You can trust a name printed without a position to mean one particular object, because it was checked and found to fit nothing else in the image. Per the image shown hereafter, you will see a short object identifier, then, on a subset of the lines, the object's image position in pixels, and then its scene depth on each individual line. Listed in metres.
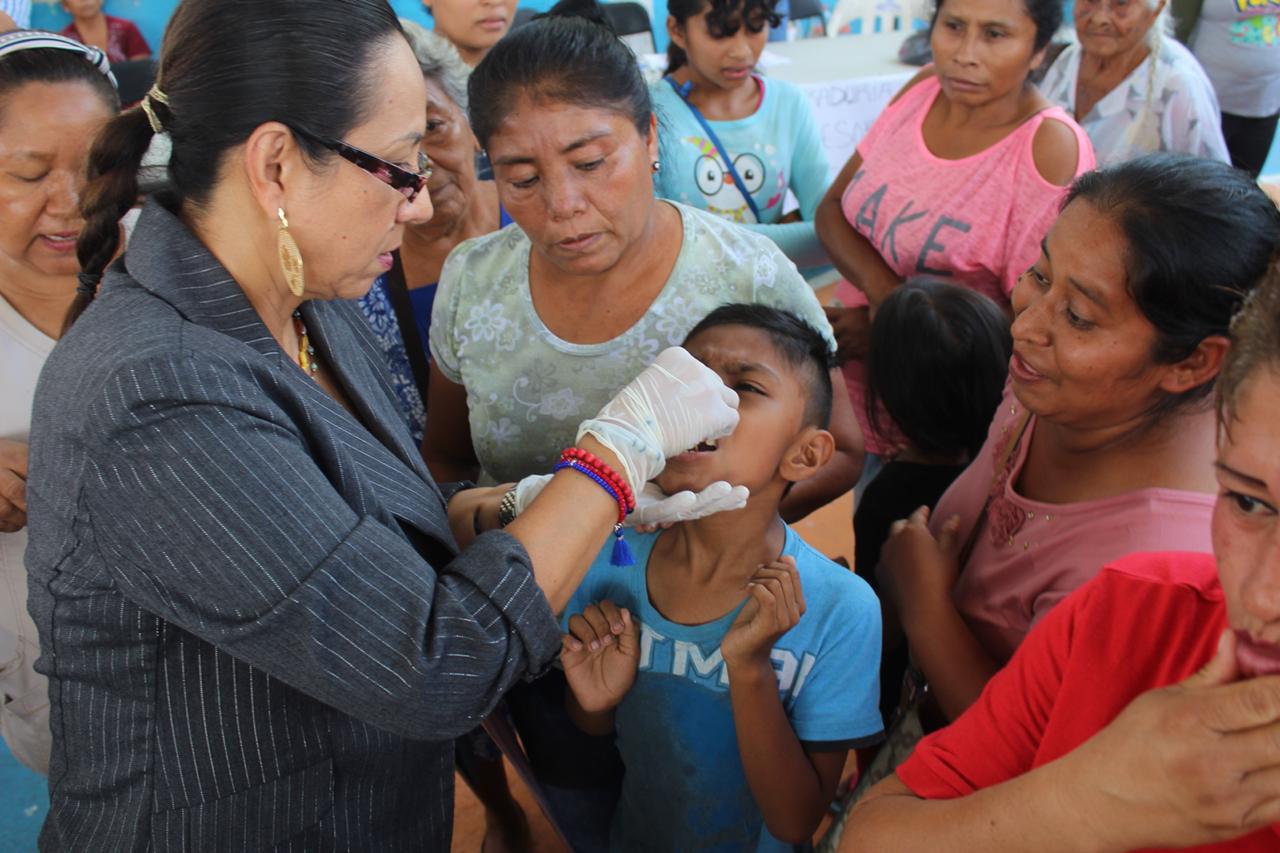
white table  4.23
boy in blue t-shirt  1.35
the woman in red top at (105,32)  5.86
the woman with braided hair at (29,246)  1.65
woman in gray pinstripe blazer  0.98
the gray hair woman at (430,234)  2.18
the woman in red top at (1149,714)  0.72
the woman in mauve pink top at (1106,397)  1.22
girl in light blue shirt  2.65
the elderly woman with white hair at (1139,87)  2.63
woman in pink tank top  2.08
